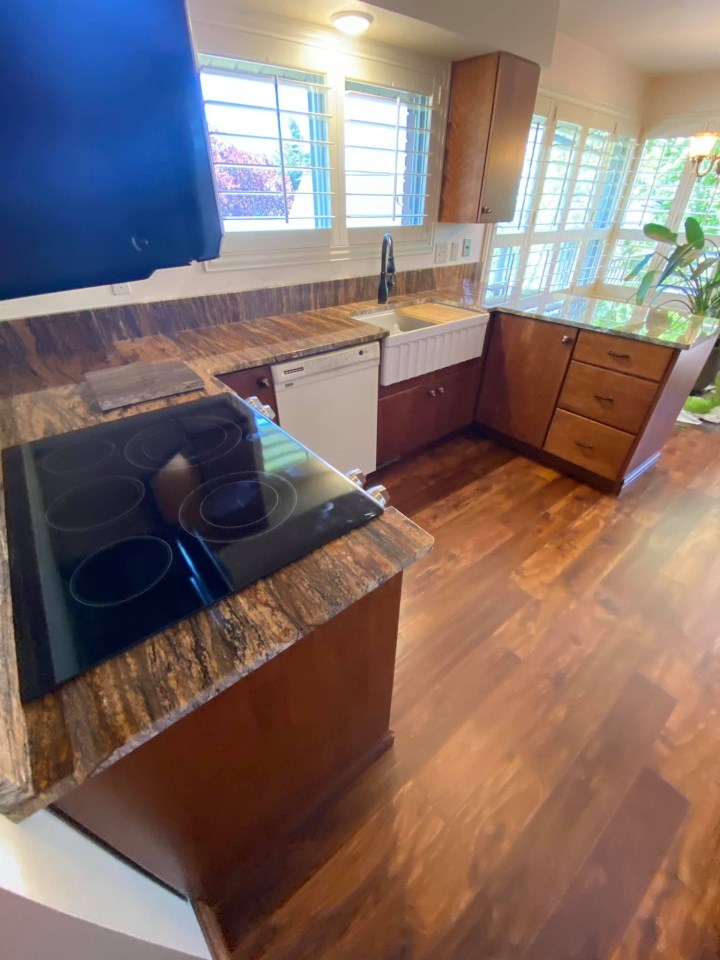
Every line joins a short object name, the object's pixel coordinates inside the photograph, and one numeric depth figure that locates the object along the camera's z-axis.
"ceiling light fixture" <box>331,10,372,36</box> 1.61
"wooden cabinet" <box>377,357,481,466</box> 2.23
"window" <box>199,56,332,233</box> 1.67
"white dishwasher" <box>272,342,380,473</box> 1.73
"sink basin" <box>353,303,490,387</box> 1.99
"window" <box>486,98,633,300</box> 3.09
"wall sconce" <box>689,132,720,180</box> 2.81
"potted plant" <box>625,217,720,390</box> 2.99
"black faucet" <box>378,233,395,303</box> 2.18
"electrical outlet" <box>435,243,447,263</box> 2.66
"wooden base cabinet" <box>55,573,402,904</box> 0.65
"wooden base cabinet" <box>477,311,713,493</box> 2.04
